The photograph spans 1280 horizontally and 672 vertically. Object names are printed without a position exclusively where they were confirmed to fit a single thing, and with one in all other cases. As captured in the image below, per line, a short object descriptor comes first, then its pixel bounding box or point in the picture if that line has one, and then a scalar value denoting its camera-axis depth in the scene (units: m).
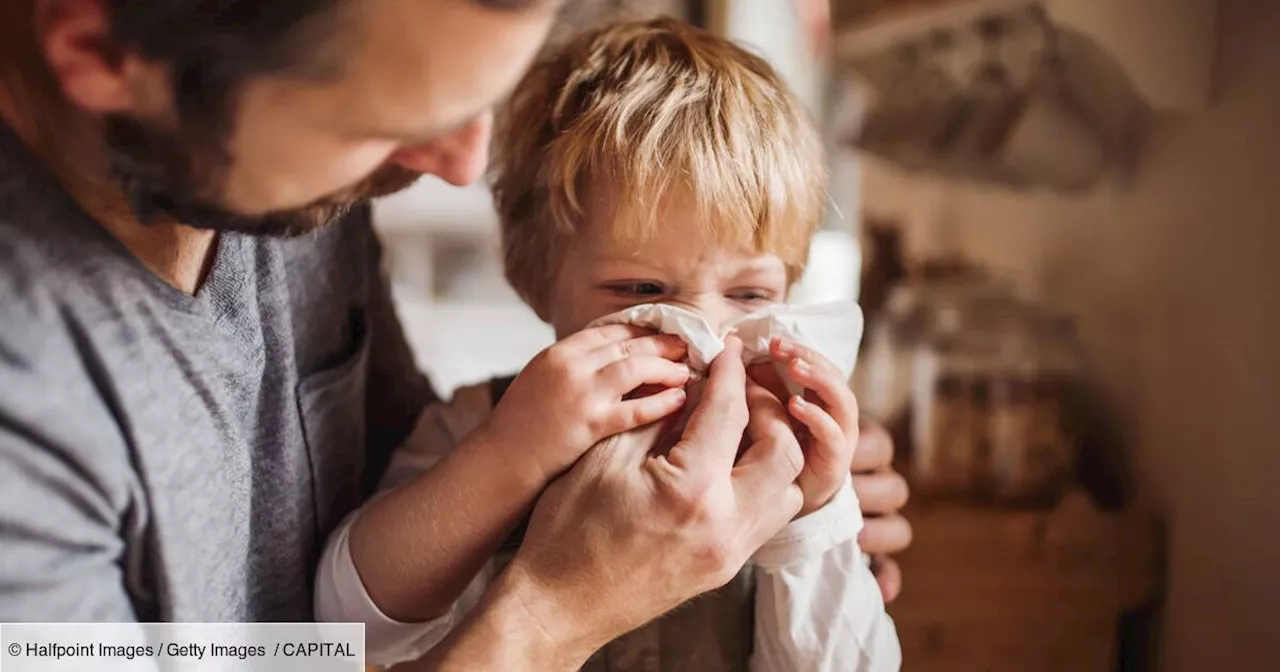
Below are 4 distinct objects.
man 0.49
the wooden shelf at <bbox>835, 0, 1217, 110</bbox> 0.80
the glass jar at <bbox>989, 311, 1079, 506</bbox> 0.99
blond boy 0.69
